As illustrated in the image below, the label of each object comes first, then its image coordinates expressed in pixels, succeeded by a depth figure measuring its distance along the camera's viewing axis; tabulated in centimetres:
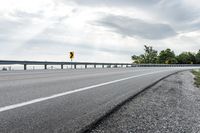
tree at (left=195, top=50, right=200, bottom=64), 10631
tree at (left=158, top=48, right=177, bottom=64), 10878
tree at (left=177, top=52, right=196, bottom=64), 10673
